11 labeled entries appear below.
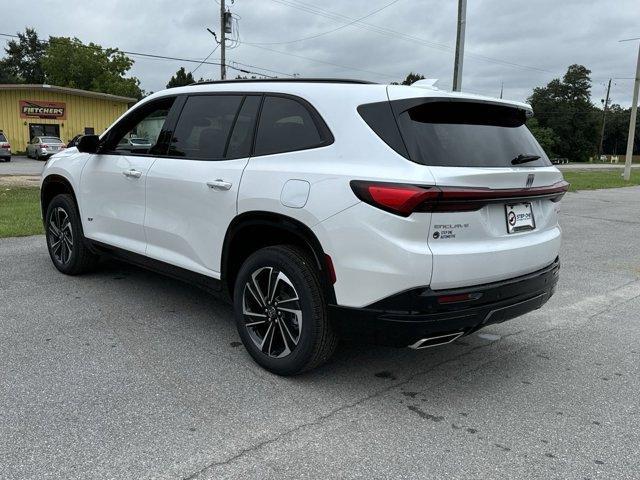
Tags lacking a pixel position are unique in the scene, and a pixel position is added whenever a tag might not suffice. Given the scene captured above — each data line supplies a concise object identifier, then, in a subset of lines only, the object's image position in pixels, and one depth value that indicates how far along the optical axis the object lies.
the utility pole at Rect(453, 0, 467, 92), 16.22
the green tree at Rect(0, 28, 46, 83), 90.06
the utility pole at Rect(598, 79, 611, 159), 92.39
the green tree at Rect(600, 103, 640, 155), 102.56
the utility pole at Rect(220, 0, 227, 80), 31.98
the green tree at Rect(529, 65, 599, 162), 88.44
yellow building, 39.34
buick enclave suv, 2.93
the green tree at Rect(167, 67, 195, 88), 68.55
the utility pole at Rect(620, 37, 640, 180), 26.10
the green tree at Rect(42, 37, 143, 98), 60.34
